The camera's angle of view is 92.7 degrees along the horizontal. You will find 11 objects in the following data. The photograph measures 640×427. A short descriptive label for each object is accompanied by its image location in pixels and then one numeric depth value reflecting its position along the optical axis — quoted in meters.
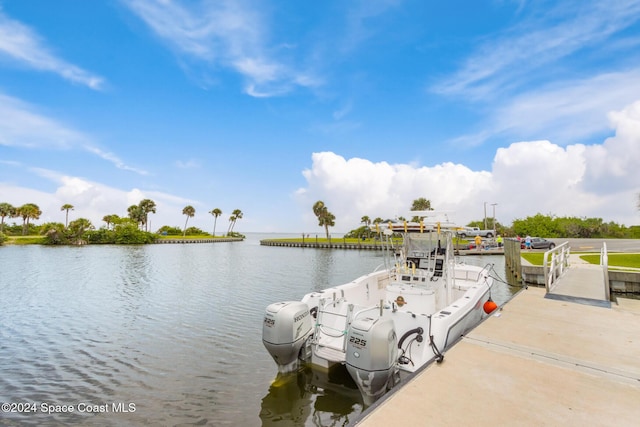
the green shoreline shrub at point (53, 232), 59.16
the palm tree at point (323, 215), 69.06
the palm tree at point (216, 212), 104.00
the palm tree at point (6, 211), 70.94
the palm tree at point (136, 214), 81.81
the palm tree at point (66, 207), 80.88
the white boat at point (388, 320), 4.78
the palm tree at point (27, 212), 76.43
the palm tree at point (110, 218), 88.00
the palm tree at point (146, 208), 82.75
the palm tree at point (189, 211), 95.25
